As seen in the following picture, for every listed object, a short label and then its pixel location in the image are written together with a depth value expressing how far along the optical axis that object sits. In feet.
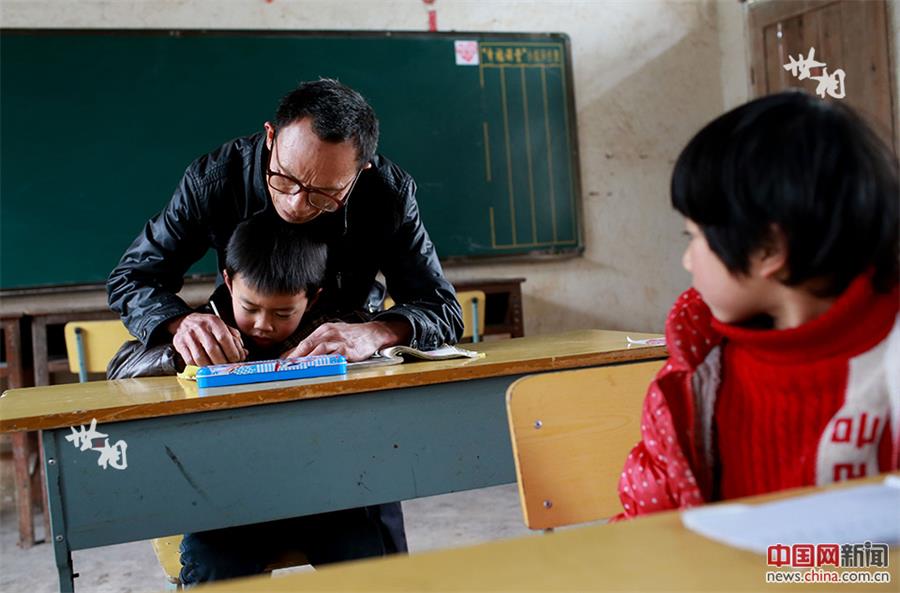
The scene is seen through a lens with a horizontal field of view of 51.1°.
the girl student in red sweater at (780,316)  2.65
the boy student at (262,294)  6.47
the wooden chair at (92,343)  9.91
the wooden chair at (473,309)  11.55
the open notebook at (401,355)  6.14
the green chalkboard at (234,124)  12.77
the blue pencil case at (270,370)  5.46
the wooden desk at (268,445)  4.77
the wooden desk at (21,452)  11.04
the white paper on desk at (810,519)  1.91
